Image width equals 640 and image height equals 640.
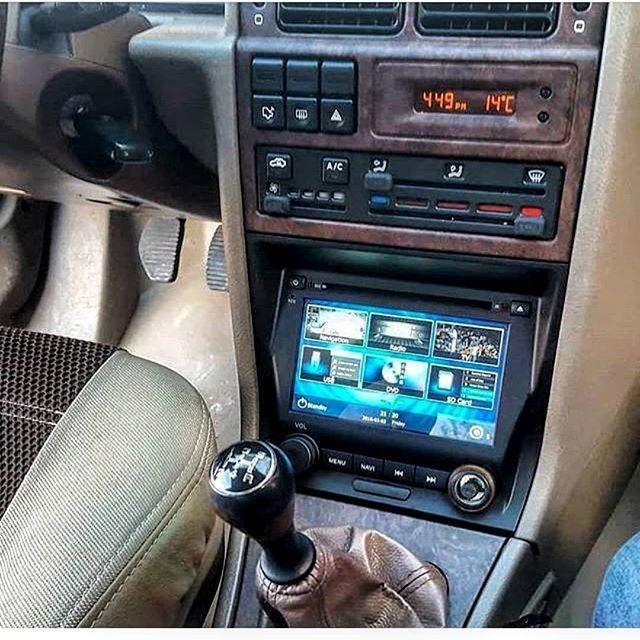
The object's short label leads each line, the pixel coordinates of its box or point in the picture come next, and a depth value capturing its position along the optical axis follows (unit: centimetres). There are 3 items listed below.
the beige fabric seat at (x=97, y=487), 71
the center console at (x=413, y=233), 83
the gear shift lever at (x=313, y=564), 68
